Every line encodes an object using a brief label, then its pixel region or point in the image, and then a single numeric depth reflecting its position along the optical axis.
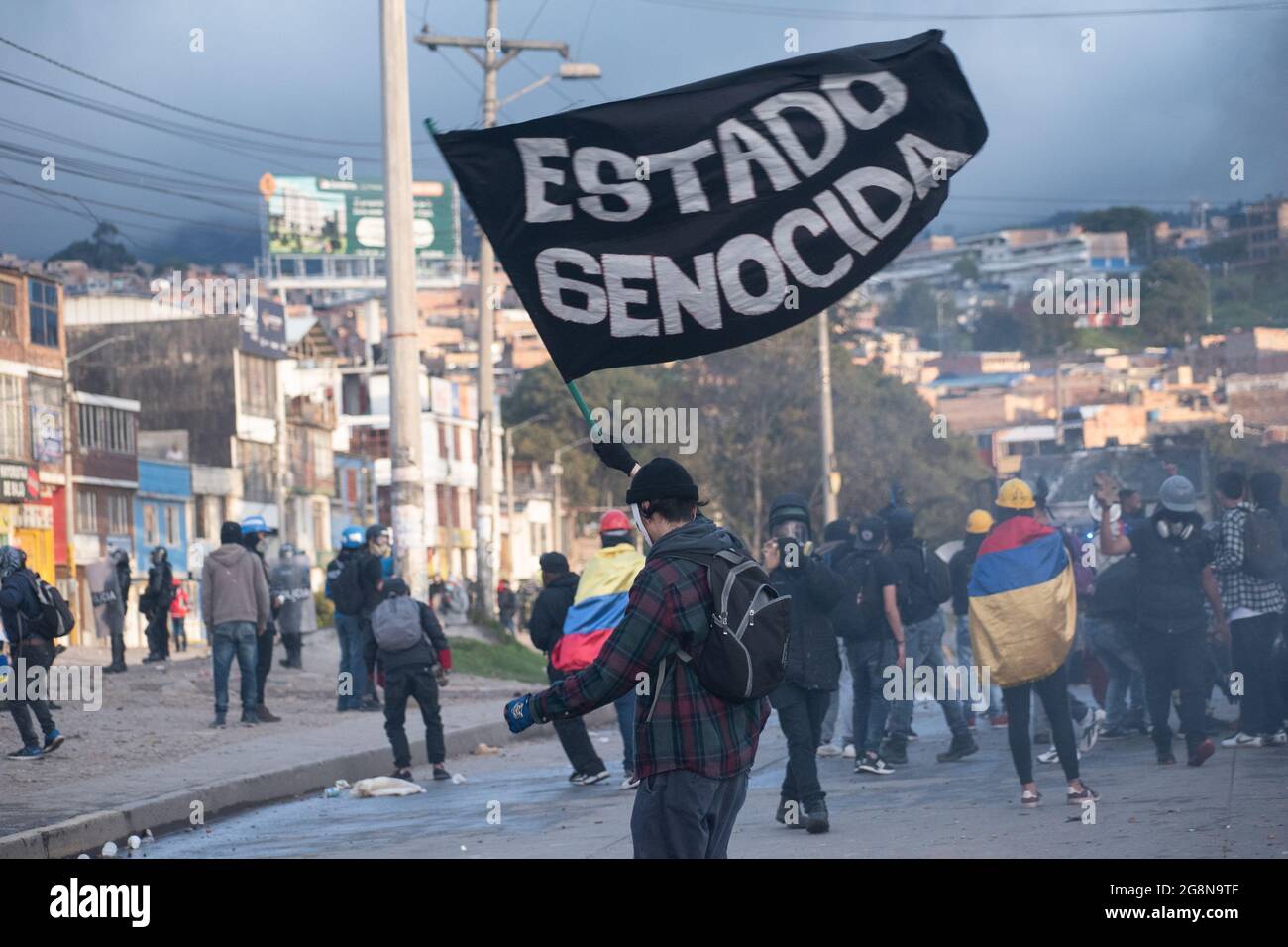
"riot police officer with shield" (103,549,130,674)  25.33
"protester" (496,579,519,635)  52.72
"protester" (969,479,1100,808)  10.45
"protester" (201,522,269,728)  16.97
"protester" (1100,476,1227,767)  12.22
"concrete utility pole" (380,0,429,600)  19.17
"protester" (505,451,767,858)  5.84
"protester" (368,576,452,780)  13.45
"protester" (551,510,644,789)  11.98
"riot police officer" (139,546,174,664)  26.19
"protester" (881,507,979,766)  13.62
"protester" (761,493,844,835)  9.97
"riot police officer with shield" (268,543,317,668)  23.86
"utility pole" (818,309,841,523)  42.31
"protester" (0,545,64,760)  14.02
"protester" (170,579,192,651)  47.19
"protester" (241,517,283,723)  17.80
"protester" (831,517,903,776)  13.10
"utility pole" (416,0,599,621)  32.75
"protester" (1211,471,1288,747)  12.77
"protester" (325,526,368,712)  19.09
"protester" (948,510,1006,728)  15.32
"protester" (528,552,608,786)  12.74
